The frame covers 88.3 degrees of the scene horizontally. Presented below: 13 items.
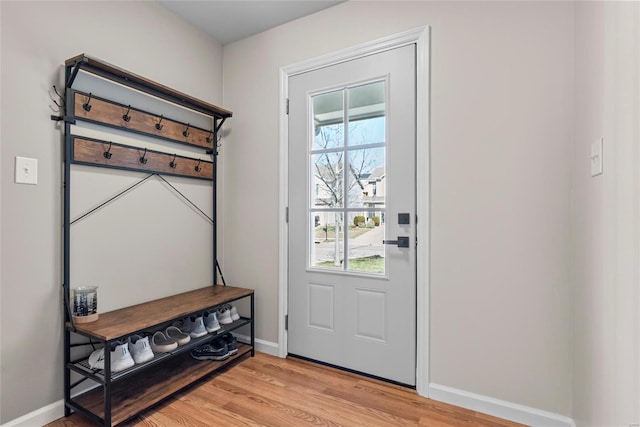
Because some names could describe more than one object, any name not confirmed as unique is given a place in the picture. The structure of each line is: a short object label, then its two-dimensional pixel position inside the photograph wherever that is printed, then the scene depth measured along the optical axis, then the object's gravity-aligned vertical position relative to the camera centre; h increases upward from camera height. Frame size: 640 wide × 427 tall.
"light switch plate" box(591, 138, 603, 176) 1.20 +0.21
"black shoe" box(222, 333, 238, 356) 2.34 -0.95
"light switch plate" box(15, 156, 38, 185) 1.56 +0.19
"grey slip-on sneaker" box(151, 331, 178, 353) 1.89 -0.77
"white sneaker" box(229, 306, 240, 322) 2.40 -0.75
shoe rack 1.64 -0.58
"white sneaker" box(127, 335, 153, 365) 1.73 -0.74
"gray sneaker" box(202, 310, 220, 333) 2.20 -0.75
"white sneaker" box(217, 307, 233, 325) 2.33 -0.74
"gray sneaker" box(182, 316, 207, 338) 2.13 -0.76
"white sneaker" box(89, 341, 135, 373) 1.64 -0.75
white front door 1.99 -0.02
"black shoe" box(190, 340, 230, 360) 2.25 -0.97
